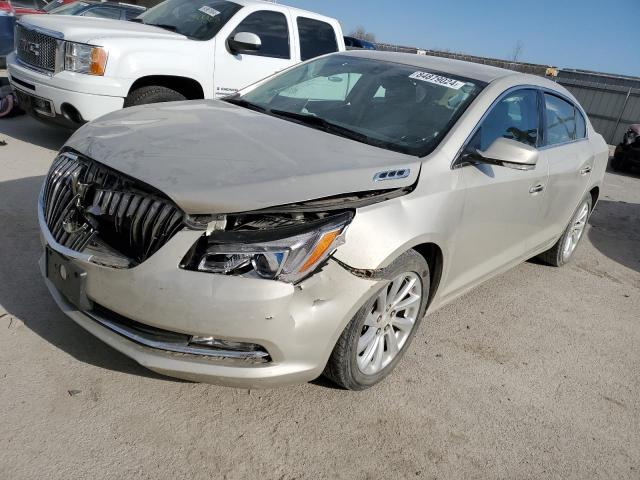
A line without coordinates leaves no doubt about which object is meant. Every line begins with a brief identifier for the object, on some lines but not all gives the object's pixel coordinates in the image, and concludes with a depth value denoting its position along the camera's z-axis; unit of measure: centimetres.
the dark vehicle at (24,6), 1140
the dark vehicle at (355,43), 1426
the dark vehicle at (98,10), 935
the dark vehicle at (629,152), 1210
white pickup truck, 559
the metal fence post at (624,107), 1869
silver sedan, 217
